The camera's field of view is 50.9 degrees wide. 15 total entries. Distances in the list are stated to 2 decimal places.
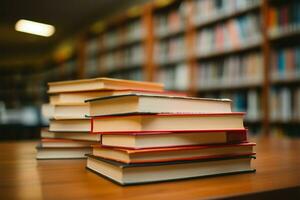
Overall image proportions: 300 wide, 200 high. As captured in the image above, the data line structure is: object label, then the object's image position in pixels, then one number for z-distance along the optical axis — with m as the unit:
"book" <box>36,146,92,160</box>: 0.70
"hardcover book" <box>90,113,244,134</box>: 0.45
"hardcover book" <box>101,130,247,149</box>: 0.44
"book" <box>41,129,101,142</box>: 0.67
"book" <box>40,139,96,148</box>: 0.69
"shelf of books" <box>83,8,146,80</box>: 4.08
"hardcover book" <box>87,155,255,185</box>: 0.42
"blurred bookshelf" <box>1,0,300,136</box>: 2.44
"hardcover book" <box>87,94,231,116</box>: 0.45
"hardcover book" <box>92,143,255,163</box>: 0.43
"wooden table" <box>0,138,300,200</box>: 0.38
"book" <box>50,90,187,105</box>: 0.67
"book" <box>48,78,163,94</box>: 0.64
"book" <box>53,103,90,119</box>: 0.67
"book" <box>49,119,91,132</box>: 0.66
